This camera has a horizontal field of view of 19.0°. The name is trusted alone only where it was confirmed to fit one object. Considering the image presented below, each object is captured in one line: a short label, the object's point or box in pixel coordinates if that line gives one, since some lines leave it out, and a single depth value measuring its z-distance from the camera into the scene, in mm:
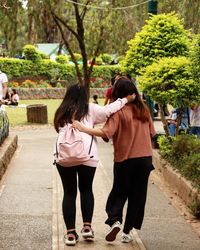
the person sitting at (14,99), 29188
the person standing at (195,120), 11688
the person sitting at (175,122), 12095
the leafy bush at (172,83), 9820
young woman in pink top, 5684
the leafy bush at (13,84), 37250
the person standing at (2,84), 11922
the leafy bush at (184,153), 8188
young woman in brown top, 5746
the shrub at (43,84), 37884
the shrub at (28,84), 37562
